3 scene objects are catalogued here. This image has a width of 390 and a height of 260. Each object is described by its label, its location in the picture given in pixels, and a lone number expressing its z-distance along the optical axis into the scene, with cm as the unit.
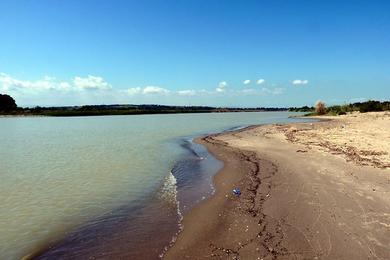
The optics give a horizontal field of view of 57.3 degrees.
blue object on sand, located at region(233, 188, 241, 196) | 1301
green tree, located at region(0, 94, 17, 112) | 15920
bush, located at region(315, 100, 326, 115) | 9556
